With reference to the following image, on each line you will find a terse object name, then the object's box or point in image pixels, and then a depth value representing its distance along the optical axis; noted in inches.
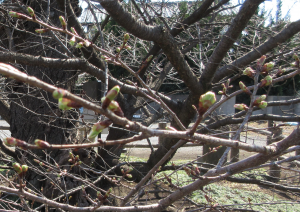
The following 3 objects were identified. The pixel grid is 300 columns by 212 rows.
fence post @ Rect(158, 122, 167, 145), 224.2
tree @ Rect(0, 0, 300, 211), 60.7
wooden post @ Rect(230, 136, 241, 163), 240.6
